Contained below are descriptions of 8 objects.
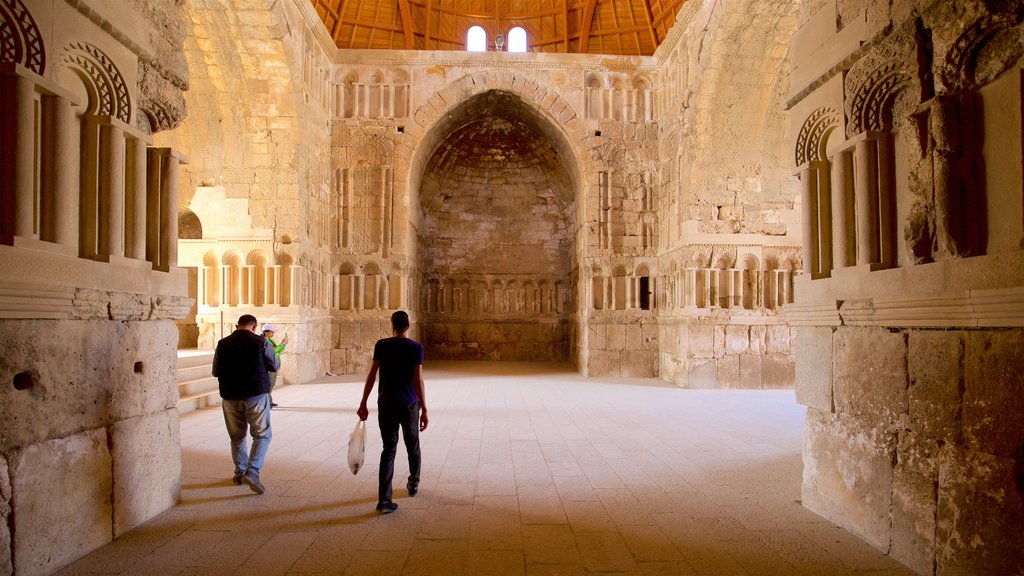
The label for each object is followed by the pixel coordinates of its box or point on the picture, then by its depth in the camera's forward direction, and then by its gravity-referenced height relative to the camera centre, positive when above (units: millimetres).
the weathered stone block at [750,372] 12008 -1482
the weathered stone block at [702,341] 12117 -806
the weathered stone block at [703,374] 12023 -1519
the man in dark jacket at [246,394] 4789 -746
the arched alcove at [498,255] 18203 +1692
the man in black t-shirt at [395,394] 4312 -696
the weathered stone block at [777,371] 11992 -1465
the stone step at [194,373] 9219 -1106
